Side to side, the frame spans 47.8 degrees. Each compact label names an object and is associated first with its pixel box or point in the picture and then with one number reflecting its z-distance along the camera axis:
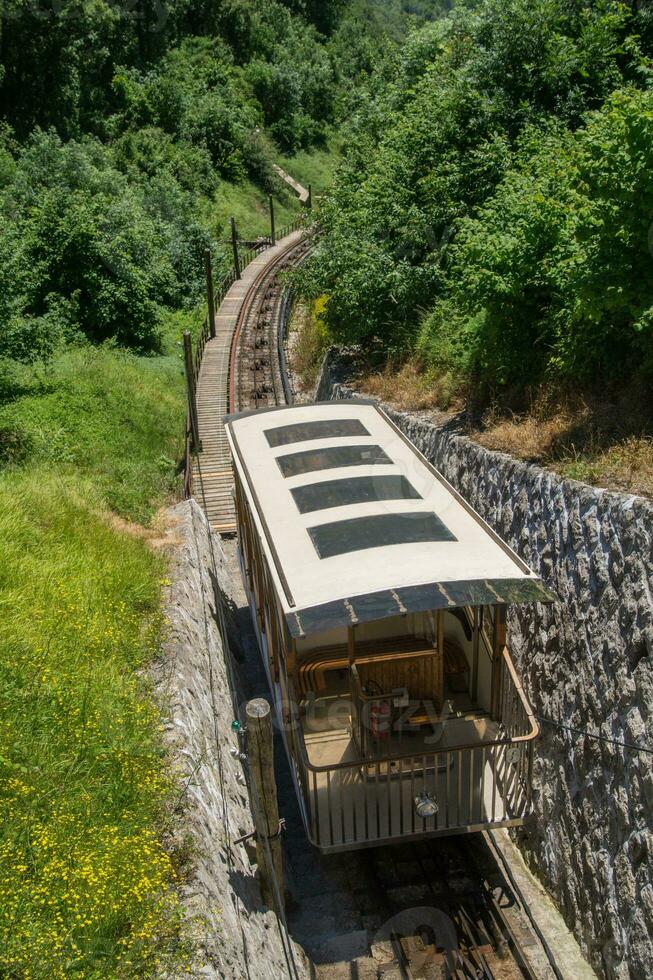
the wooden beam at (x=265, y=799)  5.77
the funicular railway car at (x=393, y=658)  6.71
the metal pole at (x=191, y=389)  18.83
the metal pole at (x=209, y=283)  29.42
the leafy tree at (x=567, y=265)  8.19
